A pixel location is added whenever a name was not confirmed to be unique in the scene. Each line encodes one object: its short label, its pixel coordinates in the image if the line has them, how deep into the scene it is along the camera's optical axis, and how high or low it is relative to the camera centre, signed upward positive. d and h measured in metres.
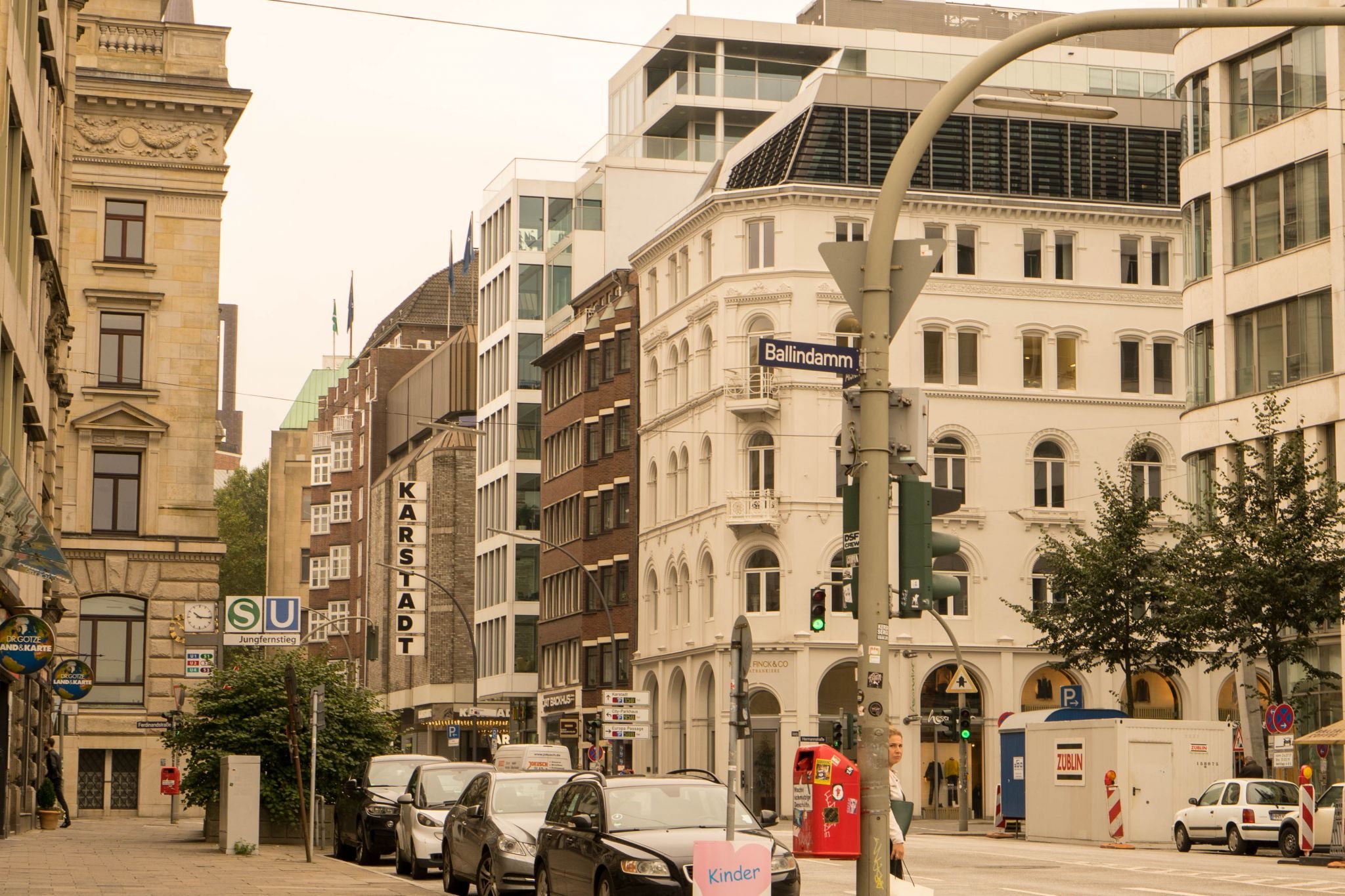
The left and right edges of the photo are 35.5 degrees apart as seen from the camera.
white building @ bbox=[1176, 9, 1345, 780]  46.34 +10.40
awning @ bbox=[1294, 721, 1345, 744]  37.19 -0.87
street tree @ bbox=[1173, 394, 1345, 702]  41.44 +2.54
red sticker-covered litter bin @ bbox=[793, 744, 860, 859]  13.10 -0.78
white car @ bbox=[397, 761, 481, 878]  28.55 -1.77
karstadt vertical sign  77.06 +4.47
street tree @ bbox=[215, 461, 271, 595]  118.75 +7.59
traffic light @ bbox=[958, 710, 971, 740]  53.16 -0.99
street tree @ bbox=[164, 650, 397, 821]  38.09 -0.91
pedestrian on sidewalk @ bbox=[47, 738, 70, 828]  44.83 -1.86
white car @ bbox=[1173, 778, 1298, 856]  38.22 -2.30
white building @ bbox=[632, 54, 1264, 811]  66.31 +9.88
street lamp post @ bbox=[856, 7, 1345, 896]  12.23 +2.16
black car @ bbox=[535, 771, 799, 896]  18.02 -1.34
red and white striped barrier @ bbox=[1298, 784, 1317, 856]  34.97 -2.22
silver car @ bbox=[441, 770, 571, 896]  22.58 -1.65
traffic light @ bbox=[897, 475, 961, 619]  12.80 +0.83
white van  42.78 -1.52
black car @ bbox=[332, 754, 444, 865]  32.84 -2.00
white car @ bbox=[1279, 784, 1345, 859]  35.09 -2.23
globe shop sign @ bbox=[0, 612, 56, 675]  27.22 +0.48
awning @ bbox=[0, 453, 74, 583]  21.06 +1.50
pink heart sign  13.46 -1.18
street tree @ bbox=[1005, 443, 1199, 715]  48.78 +2.06
